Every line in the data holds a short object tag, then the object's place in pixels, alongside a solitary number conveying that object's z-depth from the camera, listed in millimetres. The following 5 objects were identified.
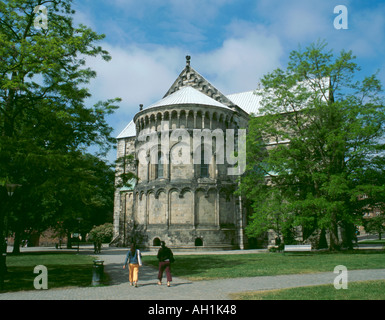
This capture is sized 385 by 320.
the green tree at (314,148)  25094
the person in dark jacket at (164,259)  12475
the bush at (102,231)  38822
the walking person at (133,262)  12514
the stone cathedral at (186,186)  33906
